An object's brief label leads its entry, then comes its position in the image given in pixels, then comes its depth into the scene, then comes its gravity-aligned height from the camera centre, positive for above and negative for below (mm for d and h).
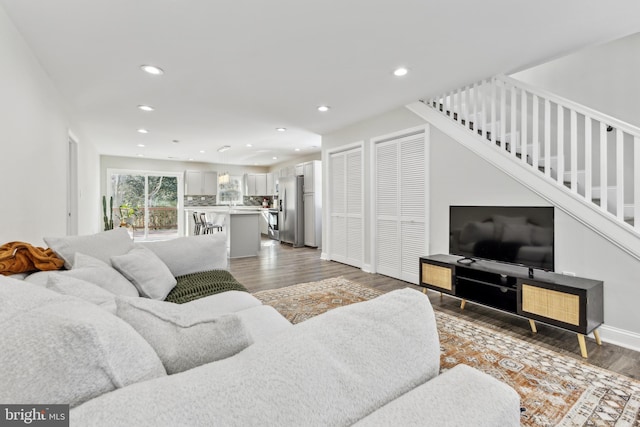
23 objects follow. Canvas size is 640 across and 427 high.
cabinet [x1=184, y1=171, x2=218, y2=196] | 9102 +939
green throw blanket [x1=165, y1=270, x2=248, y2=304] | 2135 -571
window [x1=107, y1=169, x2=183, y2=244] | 8445 +329
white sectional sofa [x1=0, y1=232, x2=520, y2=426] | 500 -311
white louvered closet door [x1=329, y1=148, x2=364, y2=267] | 5133 +92
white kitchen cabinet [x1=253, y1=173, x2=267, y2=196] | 10180 +994
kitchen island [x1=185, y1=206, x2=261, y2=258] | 6156 -413
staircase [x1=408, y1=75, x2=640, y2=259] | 2441 +628
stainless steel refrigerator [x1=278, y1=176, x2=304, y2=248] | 7680 +81
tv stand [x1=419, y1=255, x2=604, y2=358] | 2260 -707
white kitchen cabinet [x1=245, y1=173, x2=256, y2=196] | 10102 +988
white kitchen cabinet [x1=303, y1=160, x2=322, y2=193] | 7398 +920
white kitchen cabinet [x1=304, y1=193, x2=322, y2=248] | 7395 -159
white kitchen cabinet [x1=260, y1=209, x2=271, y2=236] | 10280 -391
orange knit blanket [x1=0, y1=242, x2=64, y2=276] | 1664 -270
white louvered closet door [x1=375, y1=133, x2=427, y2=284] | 4043 +91
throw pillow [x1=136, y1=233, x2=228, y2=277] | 2631 -363
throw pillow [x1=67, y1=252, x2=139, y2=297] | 1623 -352
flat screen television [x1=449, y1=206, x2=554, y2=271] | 2658 -216
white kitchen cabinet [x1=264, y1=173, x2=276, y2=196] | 10078 +957
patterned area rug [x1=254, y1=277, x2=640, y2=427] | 1608 -1081
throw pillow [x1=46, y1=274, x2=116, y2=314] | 1171 -314
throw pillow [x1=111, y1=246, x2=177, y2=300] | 1991 -408
